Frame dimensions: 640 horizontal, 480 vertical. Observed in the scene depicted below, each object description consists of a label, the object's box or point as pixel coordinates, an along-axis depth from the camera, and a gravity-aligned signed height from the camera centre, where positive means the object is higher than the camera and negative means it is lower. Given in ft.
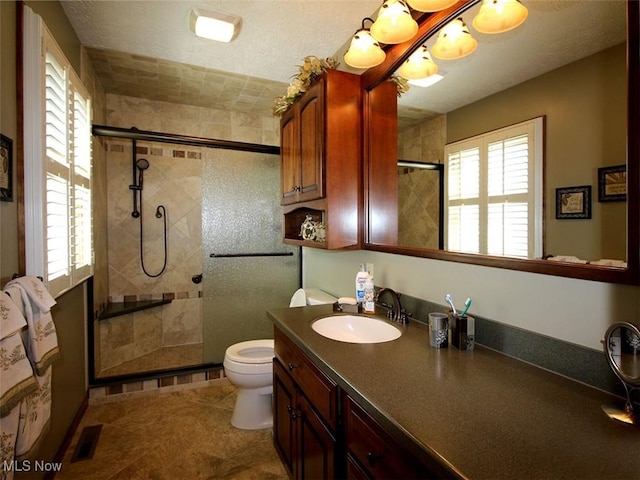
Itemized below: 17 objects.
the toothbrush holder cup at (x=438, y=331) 3.92 -1.13
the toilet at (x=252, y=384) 6.86 -3.09
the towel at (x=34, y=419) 3.46 -2.02
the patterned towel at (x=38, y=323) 3.72 -1.00
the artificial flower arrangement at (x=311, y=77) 5.47 +3.10
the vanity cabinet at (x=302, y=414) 3.69 -2.36
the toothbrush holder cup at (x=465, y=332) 3.84 -1.12
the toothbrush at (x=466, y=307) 3.89 -0.86
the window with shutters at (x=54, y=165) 4.45 +1.13
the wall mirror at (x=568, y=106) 2.72 +1.30
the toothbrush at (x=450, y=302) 4.02 -0.82
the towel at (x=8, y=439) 3.16 -1.97
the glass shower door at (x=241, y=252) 9.17 -0.46
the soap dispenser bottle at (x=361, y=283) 5.53 -0.80
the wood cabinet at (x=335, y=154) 6.00 +1.51
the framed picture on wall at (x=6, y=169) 3.86 +0.81
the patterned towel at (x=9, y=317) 3.17 -0.80
